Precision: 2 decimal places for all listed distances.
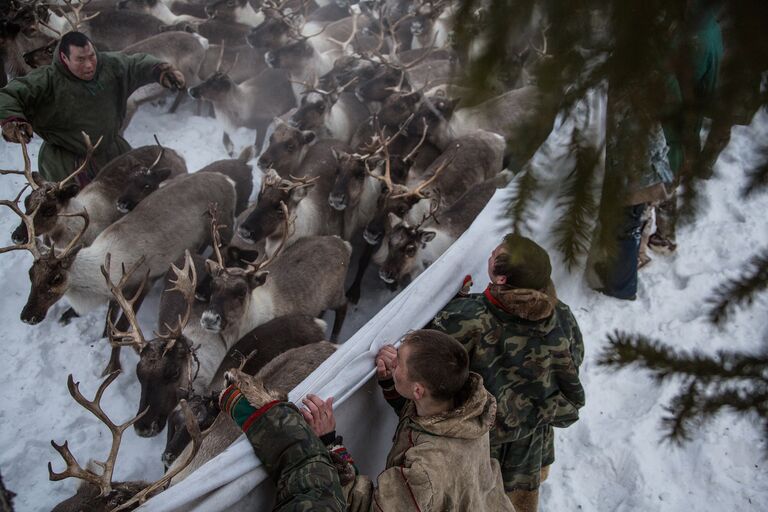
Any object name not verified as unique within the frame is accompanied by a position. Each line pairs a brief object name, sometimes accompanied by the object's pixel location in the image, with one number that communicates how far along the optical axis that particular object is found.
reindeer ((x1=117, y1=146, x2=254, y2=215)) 4.77
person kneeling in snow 1.91
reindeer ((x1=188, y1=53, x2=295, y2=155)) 6.63
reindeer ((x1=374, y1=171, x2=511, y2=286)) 4.57
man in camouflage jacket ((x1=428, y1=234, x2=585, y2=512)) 2.40
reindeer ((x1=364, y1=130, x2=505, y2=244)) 4.85
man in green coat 4.23
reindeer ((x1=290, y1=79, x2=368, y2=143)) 6.07
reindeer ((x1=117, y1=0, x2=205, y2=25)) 7.83
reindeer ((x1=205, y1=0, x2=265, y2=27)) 8.08
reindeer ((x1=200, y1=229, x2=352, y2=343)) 3.89
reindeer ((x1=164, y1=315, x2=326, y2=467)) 3.08
